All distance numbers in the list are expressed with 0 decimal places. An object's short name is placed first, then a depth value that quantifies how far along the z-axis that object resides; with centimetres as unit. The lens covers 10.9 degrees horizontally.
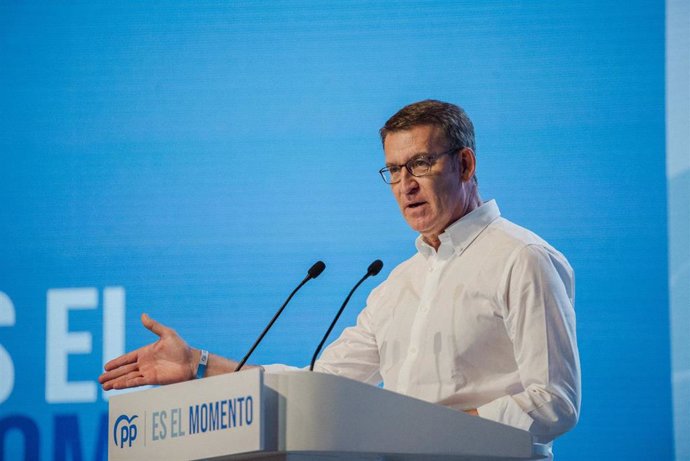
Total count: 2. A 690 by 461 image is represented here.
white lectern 600
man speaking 647
